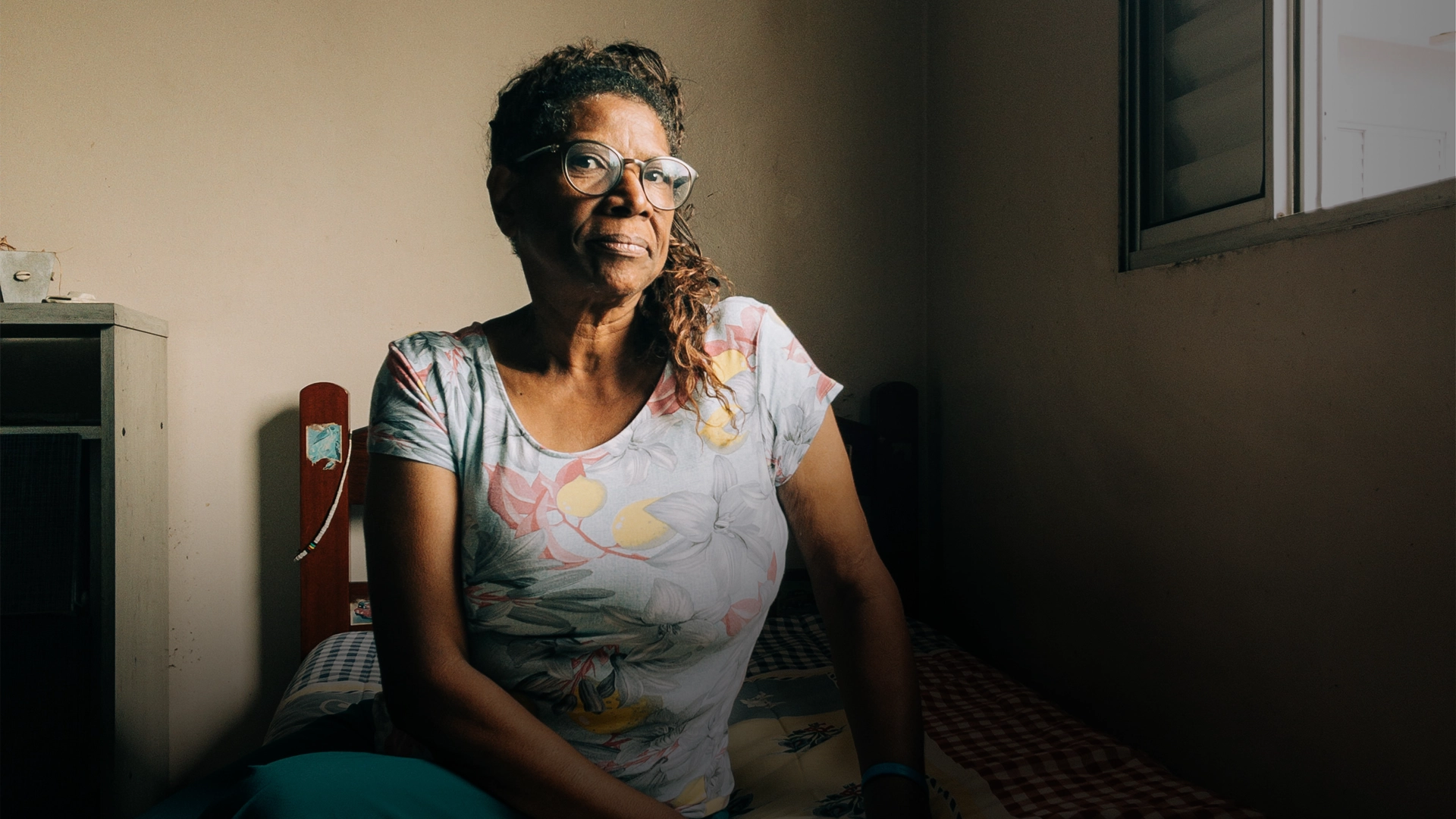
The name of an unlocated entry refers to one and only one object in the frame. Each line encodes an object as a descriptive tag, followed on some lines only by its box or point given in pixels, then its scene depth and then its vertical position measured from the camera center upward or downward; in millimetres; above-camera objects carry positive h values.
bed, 1129 -518
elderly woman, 853 -116
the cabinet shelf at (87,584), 1520 -347
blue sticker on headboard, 1871 -93
